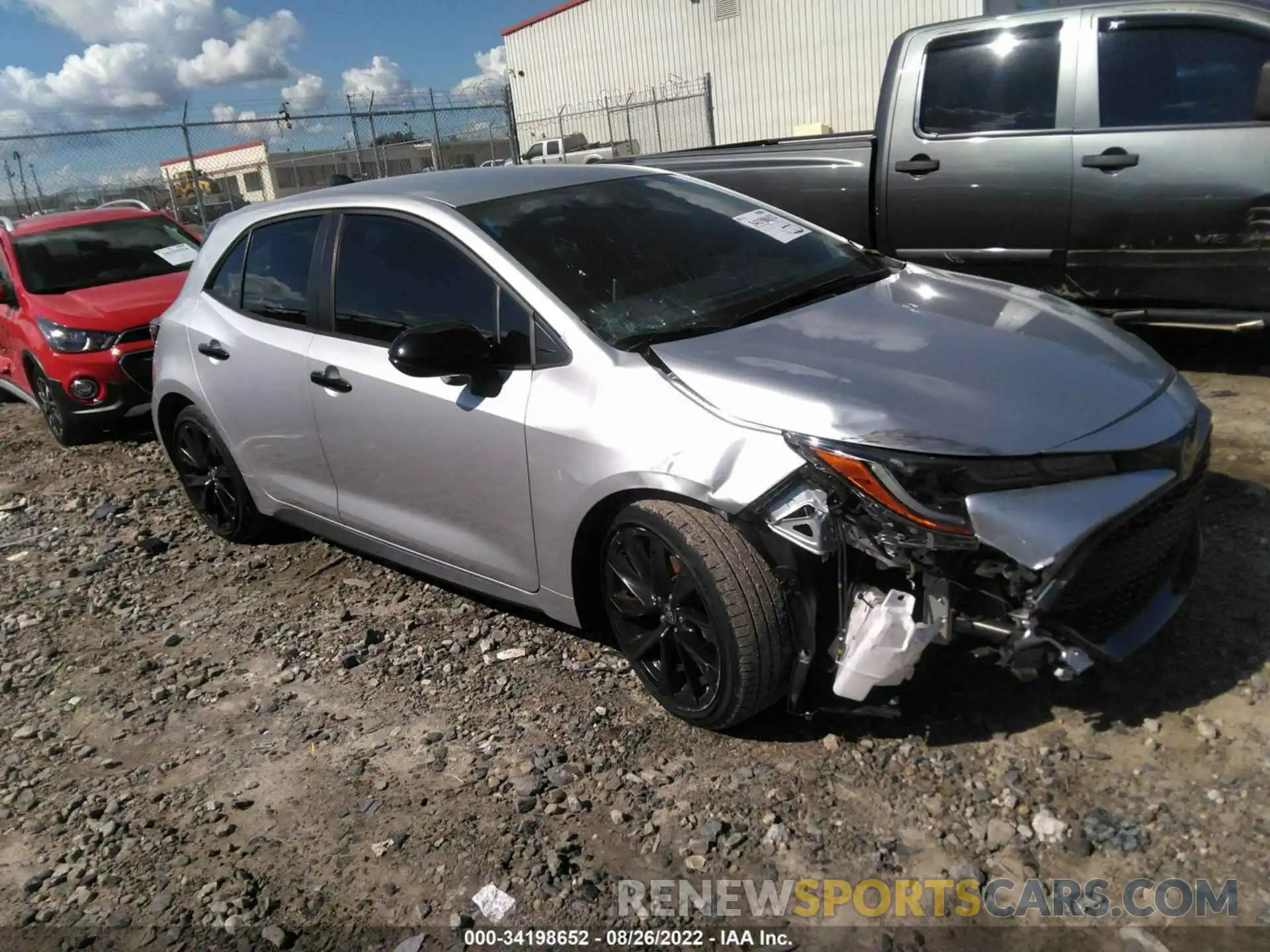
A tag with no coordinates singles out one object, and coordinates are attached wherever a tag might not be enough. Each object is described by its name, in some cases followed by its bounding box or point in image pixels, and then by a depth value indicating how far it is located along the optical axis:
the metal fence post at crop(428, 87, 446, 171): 21.69
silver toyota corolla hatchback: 2.54
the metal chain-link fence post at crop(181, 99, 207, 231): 16.39
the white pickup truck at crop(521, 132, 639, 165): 26.66
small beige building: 17.75
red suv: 7.01
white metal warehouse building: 25.39
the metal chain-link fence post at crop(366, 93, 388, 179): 19.64
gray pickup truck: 5.03
